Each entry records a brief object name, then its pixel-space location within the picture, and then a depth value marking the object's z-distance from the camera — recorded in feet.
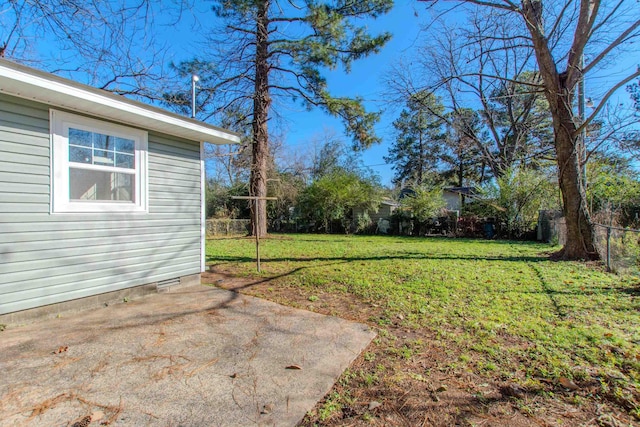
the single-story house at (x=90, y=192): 9.68
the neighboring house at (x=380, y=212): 50.21
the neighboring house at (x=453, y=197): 67.45
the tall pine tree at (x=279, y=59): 28.91
